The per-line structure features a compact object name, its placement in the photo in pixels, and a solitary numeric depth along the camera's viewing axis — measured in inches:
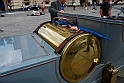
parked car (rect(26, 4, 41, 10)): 1008.2
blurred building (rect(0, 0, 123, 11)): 1094.9
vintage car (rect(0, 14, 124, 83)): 59.0
